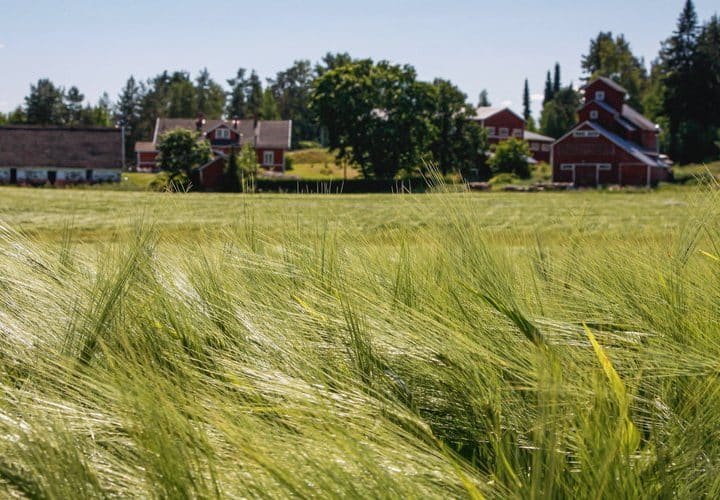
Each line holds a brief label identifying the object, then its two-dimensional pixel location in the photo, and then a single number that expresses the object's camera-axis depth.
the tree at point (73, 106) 105.19
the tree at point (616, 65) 84.06
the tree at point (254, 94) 109.46
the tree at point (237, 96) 116.83
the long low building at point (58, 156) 59.59
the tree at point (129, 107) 113.69
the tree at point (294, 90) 116.81
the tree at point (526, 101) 115.00
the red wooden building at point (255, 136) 69.31
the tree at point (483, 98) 130.25
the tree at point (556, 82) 109.29
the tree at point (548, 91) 108.50
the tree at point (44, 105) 96.50
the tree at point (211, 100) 105.93
